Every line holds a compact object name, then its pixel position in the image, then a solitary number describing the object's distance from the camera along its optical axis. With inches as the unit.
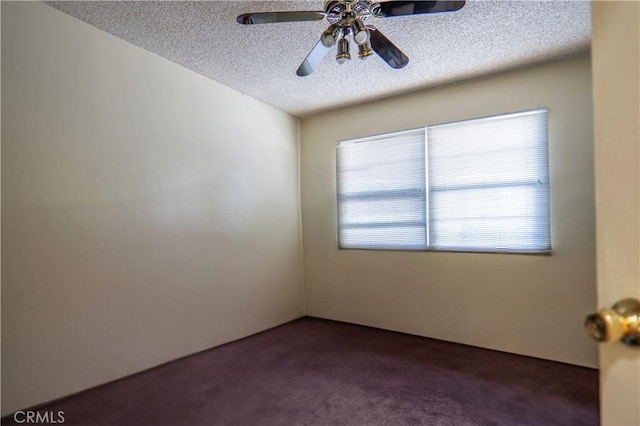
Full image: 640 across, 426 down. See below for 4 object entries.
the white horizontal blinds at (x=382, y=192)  135.5
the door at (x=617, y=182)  20.1
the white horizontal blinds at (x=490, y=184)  111.1
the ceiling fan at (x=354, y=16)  66.0
